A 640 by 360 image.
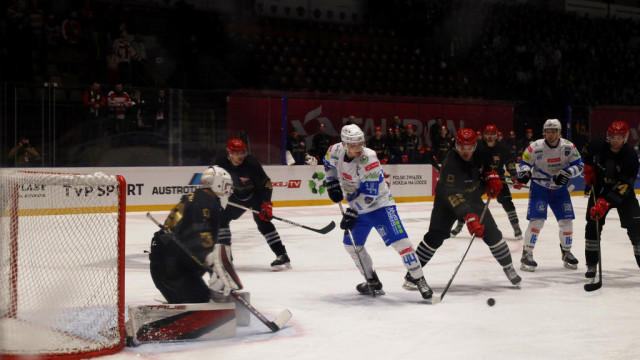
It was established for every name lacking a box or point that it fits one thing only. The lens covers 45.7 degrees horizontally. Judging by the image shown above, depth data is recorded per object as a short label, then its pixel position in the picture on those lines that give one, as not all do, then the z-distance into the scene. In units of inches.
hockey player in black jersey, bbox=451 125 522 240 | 336.2
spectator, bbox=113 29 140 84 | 511.8
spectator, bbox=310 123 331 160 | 506.9
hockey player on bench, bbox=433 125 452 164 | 516.1
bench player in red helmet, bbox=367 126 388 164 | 528.1
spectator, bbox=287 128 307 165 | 498.6
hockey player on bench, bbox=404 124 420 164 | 546.6
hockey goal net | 155.1
